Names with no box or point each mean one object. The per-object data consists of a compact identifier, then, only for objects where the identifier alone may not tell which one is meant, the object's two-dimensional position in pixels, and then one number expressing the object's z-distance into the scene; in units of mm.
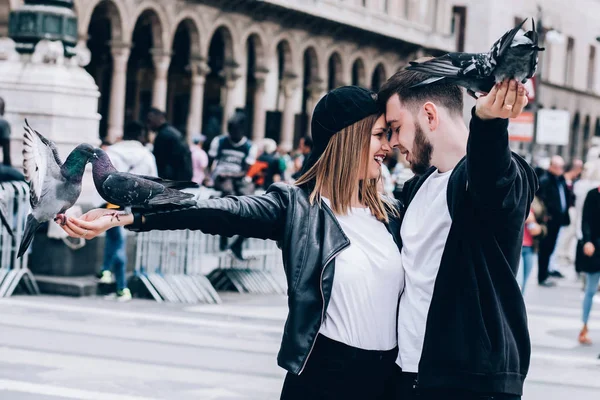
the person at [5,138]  10930
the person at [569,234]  20750
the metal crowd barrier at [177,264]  12562
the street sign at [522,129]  22844
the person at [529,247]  13672
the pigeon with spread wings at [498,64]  2951
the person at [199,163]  17781
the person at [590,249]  11047
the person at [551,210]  17531
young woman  3742
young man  3234
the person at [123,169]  11766
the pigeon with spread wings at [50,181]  3262
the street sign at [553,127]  26953
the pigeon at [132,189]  3346
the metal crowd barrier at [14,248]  11641
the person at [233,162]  13675
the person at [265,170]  16625
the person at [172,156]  12711
